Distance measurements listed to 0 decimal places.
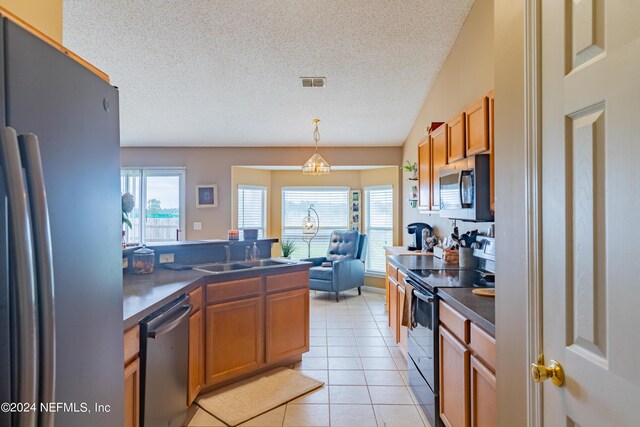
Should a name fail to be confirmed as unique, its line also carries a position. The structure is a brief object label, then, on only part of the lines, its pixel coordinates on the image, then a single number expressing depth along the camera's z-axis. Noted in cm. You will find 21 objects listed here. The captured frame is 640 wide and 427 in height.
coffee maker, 437
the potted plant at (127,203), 250
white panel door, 73
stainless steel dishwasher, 175
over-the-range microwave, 217
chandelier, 468
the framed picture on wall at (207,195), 584
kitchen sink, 315
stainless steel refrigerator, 65
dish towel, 251
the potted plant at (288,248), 645
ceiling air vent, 403
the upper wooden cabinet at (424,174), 338
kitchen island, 234
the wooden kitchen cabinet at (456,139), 250
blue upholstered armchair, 550
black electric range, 216
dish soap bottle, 353
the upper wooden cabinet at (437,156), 292
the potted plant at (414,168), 456
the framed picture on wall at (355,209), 670
